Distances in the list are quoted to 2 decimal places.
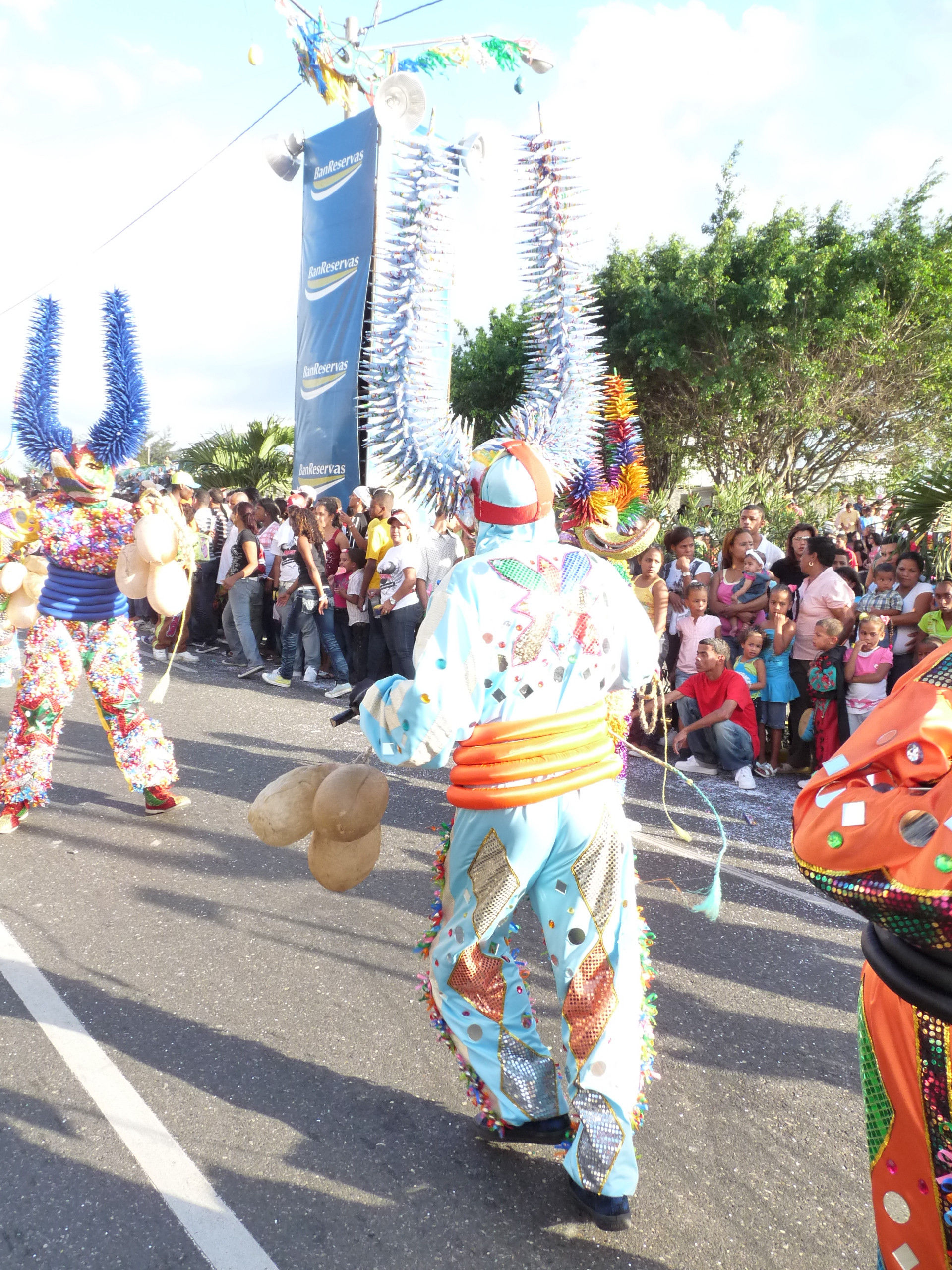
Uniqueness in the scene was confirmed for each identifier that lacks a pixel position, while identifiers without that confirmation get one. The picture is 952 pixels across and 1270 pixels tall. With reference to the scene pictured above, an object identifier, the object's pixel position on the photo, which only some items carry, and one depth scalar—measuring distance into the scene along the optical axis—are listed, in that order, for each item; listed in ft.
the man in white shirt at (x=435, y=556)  24.54
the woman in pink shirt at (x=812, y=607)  20.36
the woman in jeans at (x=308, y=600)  27.94
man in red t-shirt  19.95
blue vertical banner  37.91
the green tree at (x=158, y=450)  108.76
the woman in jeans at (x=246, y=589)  30.09
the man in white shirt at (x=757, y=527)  23.71
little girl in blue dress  20.70
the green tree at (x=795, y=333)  53.21
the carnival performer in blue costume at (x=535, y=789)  6.76
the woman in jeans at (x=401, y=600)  23.49
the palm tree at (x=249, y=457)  53.67
